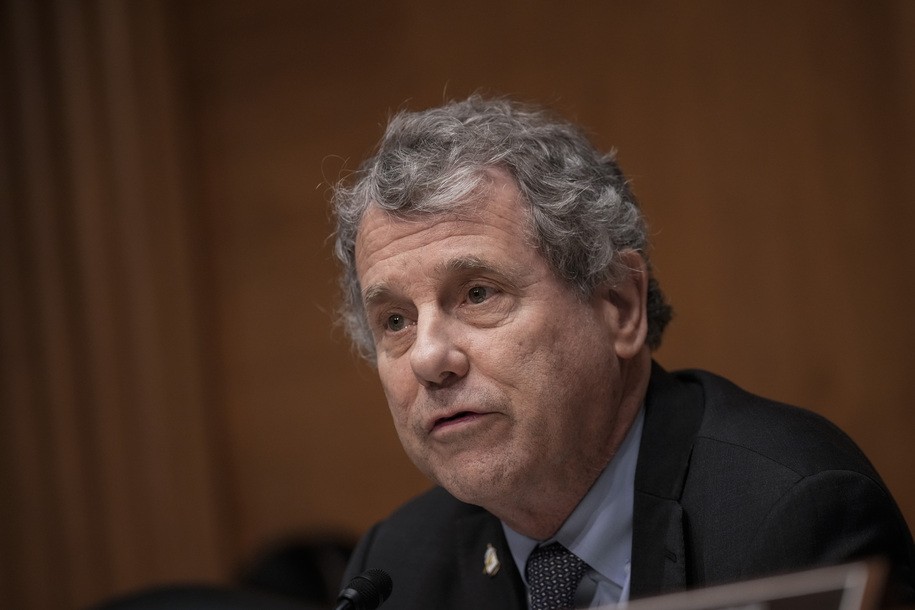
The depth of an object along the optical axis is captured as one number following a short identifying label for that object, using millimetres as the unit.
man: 2300
